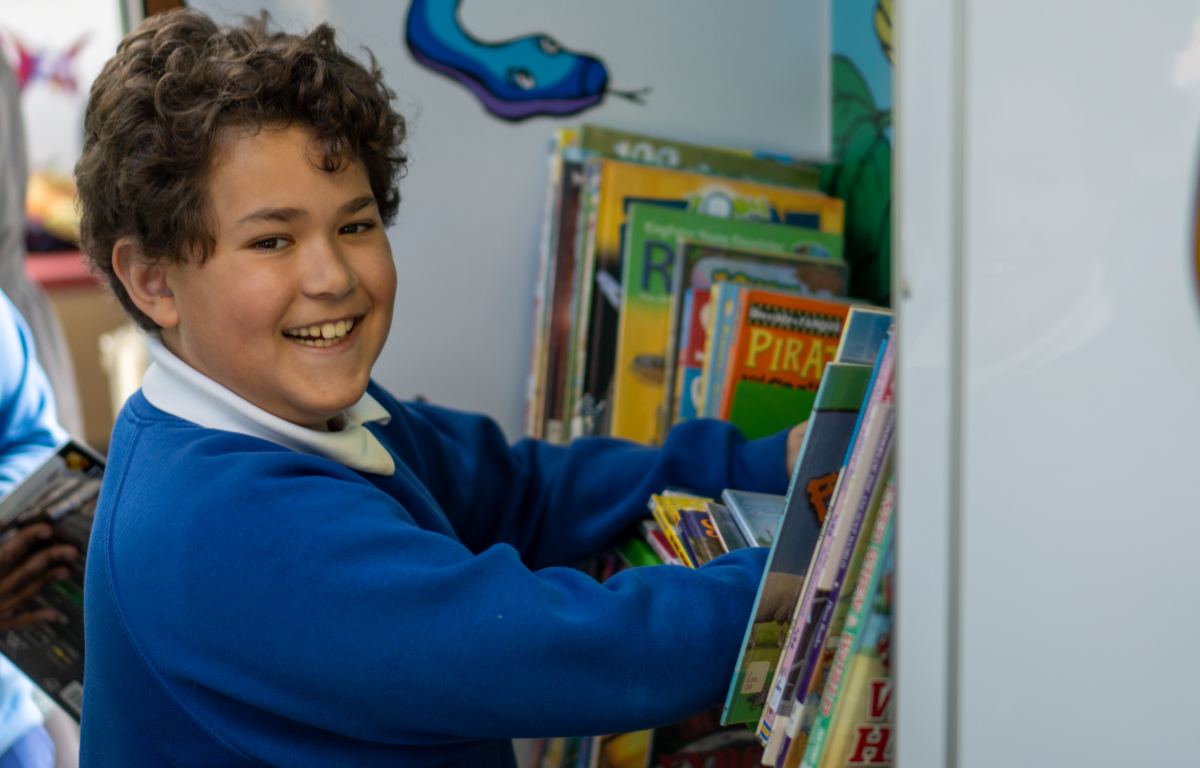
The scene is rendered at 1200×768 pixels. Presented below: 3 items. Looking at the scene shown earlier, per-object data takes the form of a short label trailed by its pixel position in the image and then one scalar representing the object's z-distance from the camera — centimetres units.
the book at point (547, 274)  148
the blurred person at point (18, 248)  203
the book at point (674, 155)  150
